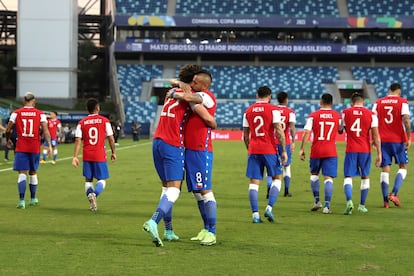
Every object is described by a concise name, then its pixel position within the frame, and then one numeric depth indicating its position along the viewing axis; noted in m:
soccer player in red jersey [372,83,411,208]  13.91
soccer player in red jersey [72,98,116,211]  13.22
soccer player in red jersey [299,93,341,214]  12.95
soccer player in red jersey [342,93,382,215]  13.01
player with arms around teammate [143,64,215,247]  8.70
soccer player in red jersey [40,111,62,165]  29.48
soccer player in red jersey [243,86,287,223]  11.41
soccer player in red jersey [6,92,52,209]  13.62
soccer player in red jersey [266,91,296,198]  15.27
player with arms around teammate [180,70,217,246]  8.81
